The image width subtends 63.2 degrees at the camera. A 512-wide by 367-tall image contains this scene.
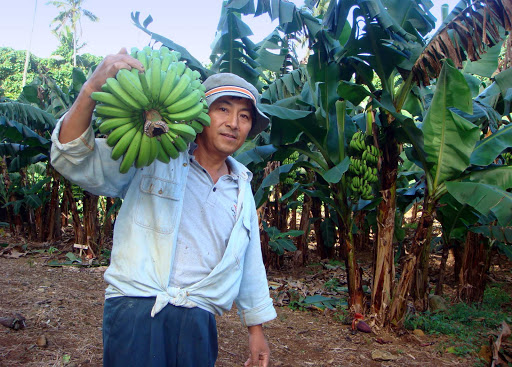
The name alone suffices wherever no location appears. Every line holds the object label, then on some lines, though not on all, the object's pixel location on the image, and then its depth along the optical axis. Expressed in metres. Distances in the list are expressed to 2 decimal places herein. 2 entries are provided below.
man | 1.47
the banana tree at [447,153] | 3.63
